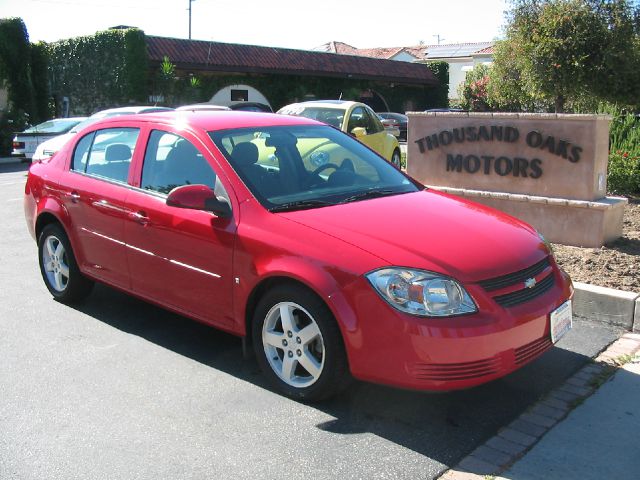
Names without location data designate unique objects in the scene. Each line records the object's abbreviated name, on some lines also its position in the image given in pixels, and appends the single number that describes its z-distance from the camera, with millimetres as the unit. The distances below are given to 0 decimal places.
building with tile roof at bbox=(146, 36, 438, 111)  30297
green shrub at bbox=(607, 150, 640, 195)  9203
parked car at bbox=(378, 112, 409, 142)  32094
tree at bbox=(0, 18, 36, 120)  26172
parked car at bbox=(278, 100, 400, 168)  12766
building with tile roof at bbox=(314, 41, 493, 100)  53453
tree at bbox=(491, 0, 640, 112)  15031
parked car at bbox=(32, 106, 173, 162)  13805
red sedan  3631
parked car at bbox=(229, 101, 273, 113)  21044
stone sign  6977
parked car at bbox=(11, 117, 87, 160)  19359
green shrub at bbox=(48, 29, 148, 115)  28438
